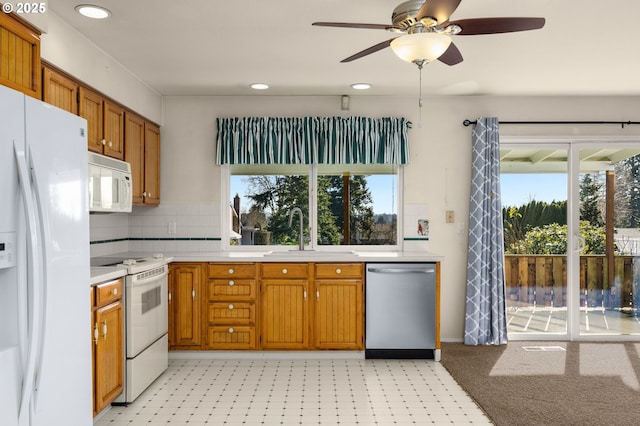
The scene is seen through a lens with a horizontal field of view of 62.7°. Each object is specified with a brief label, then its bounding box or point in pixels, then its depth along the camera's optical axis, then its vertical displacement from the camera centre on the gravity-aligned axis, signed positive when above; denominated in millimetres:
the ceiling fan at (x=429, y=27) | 2355 +887
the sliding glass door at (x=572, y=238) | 5258 -234
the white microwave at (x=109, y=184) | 3414 +214
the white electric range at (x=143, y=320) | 3479 -752
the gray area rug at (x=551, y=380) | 3301 -1248
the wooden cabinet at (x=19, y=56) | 2285 +731
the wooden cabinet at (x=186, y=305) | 4570 -783
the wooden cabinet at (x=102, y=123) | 3545 +673
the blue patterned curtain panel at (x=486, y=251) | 5047 -354
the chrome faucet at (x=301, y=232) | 5086 -165
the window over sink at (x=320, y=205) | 5281 +101
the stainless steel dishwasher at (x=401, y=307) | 4551 -799
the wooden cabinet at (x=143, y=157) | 4363 +515
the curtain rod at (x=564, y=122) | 5180 +918
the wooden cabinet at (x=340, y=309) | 4578 -821
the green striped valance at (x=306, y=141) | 5094 +720
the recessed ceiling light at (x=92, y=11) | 2959 +1174
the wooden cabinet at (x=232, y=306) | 4582 -794
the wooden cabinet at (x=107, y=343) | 3023 -780
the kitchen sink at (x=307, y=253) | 4630 -353
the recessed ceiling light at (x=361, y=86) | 4711 +1170
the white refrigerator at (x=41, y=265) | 1888 -197
